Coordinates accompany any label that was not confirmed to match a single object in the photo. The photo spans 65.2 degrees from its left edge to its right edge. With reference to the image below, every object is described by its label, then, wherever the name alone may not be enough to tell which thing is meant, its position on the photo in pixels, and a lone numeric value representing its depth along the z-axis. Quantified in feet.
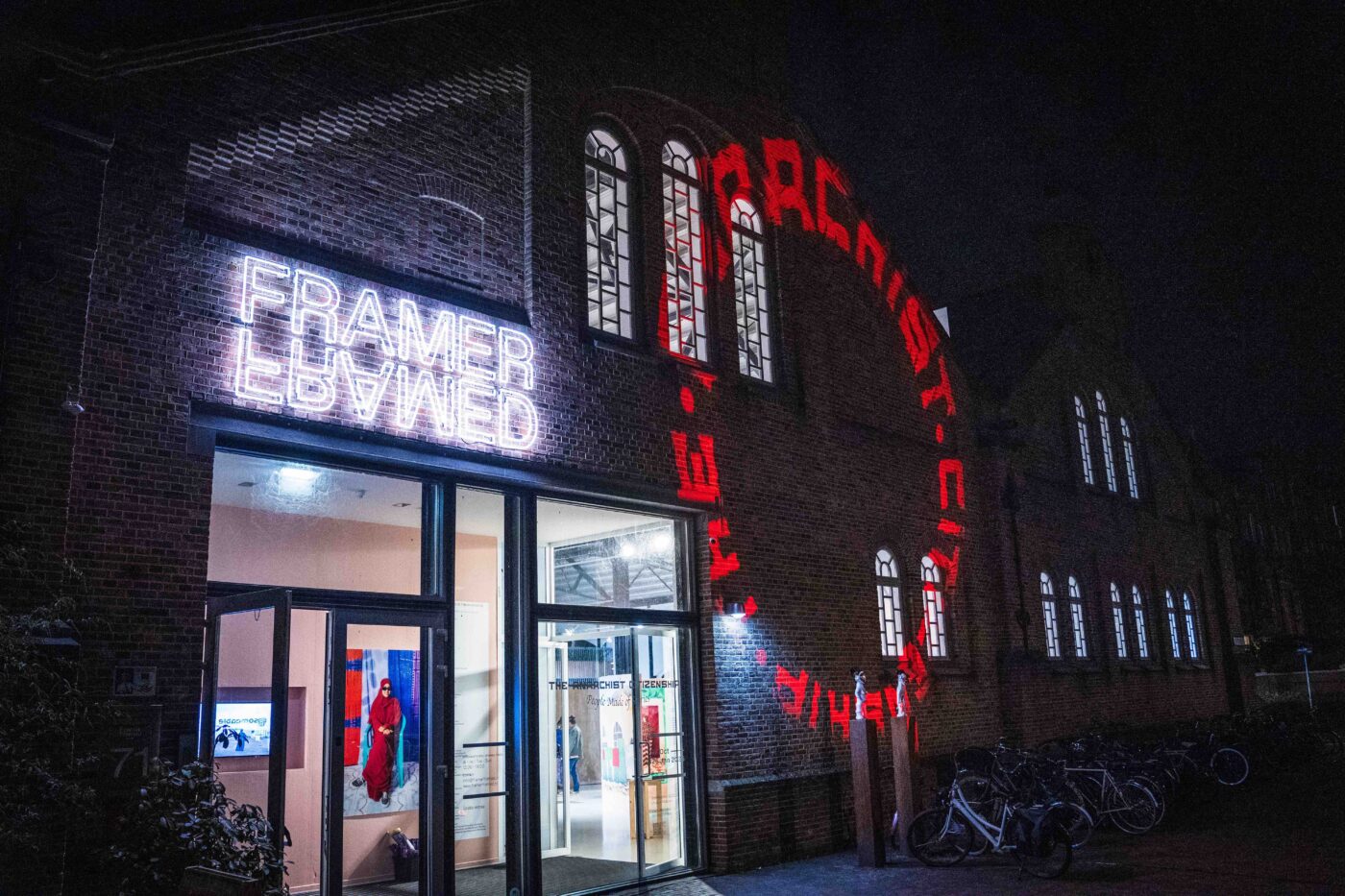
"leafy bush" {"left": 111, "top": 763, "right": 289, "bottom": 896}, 19.44
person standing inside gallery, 31.94
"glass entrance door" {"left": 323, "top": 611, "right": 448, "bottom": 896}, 26.71
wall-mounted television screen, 24.26
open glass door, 22.48
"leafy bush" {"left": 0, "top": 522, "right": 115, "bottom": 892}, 18.78
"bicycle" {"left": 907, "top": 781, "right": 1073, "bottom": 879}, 31.30
